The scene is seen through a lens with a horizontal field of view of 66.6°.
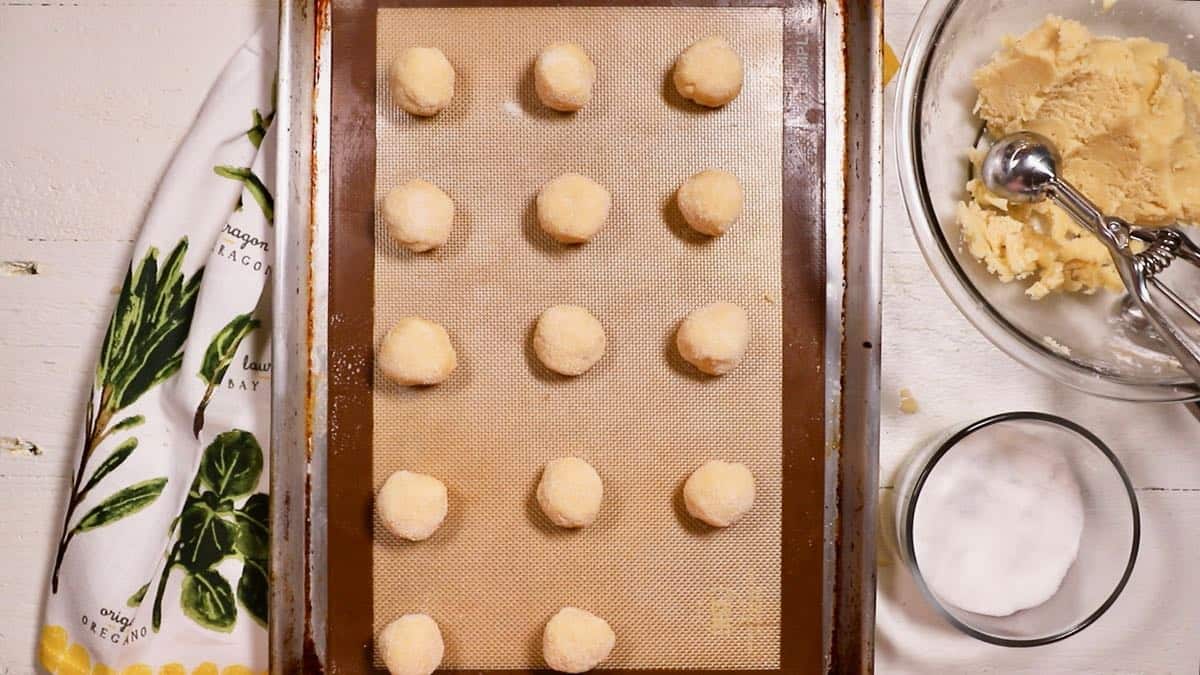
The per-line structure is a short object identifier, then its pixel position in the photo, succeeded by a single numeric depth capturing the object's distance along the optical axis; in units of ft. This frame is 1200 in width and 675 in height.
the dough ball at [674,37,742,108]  2.93
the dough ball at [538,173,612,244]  2.94
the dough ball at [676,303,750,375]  2.93
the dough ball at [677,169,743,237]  2.92
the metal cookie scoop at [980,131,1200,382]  2.70
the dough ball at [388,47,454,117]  2.94
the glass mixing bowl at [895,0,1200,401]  2.76
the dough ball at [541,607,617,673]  2.94
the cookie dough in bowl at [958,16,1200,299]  2.80
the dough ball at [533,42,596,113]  2.92
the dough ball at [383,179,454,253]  2.93
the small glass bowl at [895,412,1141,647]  3.15
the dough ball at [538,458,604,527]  2.94
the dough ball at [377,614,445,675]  2.94
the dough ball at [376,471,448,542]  2.95
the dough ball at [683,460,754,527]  2.95
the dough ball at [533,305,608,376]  2.94
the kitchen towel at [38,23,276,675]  3.16
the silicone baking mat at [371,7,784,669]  3.08
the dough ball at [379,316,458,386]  2.93
